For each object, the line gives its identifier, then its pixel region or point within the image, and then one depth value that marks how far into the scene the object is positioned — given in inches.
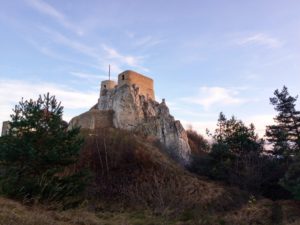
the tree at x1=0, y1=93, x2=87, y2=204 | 460.2
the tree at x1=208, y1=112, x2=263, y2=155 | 962.7
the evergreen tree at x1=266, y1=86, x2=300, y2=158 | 852.0
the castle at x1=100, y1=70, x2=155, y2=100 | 1456.7
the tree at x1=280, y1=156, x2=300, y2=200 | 608.4
